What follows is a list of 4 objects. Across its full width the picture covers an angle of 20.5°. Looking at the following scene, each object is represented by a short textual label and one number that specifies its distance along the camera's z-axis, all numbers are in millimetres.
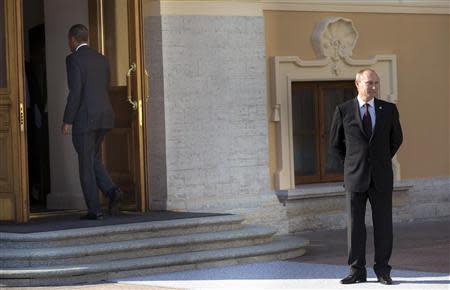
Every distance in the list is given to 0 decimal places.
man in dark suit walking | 12844
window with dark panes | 15992
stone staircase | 11391
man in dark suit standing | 10617
